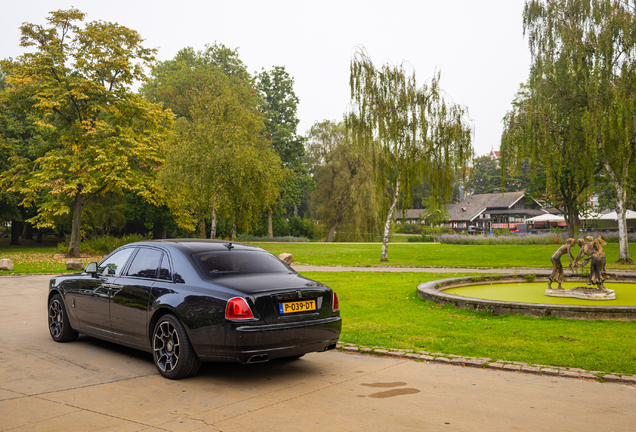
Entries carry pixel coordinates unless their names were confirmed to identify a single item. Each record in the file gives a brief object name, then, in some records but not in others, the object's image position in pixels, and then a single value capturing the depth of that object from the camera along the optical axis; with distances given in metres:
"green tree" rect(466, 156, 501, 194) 104.44
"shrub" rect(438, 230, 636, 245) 41.78
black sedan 5.54
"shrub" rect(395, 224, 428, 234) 76.62
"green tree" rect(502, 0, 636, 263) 22.05
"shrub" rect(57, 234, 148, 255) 34.38
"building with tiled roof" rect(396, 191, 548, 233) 82.12
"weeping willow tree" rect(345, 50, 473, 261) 24.84
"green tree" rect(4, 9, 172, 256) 30.20
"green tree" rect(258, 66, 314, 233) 57.72
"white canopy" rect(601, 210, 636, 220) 50.80
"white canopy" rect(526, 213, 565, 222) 59.96
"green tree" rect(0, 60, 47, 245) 32.25
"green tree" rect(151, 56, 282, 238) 29.89
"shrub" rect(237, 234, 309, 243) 52.89
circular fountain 9.24
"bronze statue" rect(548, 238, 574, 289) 11.30
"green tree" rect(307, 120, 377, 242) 49.59
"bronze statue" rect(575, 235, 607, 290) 10.76
